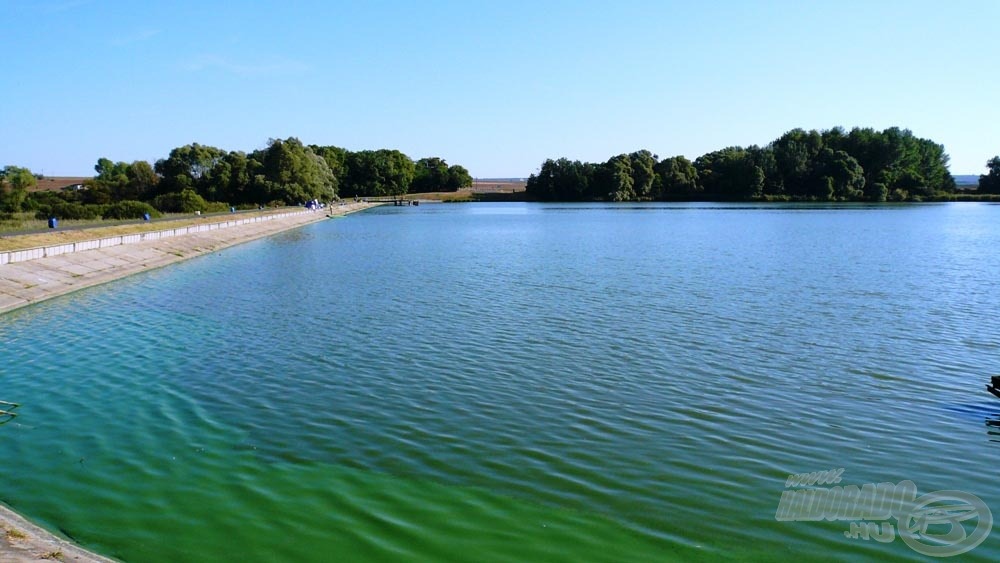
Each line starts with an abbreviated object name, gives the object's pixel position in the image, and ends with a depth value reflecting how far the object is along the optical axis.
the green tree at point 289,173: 102.38
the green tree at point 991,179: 144.50
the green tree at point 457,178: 185.12
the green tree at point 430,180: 185.12
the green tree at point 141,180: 101.62
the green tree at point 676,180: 157.00
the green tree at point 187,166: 102.62
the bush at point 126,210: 58.77
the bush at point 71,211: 57.58
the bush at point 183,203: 77.62
